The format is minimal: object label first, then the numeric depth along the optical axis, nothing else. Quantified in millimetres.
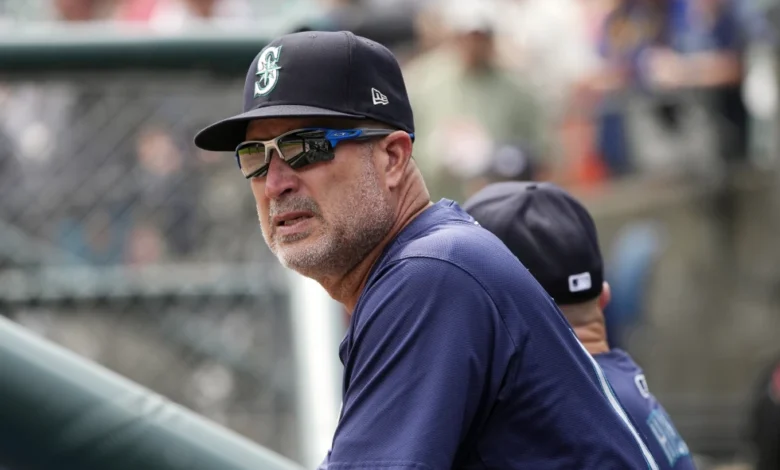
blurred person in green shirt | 14992
